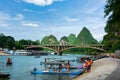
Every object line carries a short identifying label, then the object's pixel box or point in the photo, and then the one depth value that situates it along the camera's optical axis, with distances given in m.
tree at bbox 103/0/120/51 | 9.83
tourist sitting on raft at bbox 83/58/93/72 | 19.01
